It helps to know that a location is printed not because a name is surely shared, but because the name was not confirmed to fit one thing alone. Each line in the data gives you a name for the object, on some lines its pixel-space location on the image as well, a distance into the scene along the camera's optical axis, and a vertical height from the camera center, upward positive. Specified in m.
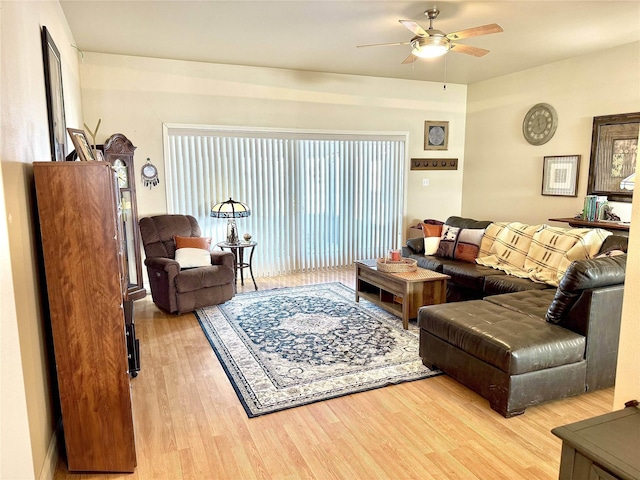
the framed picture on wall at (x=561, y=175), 5.29 +0.01
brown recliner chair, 4.34 -0.94
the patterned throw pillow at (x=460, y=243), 5.02 -0.76
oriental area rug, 2.95 -1.37
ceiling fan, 3.27 +1.09
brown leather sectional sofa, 2.58 -1.01
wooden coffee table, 3.98 -1.03
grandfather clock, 4.76 -0.25
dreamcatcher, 5.27 +0.05
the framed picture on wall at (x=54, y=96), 2.71 +0.55
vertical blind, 5.55 -0.14
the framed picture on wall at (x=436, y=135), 6.86 +0.65
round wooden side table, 5.24 -0.86
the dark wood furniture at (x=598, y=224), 4.43 -0.51
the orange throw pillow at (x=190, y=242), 4.89 -0.70
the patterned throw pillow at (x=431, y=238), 5.35 -0.73
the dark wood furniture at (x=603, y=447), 1.26 -0.81
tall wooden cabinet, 1.99 -0.61
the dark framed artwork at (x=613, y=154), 4.67 +0.24
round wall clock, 5.59 +0.68
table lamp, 5.19 -0.39
